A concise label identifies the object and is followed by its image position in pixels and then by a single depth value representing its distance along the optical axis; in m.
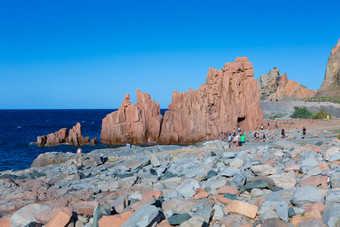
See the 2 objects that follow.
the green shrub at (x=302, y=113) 57.66
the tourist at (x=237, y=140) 26.43
